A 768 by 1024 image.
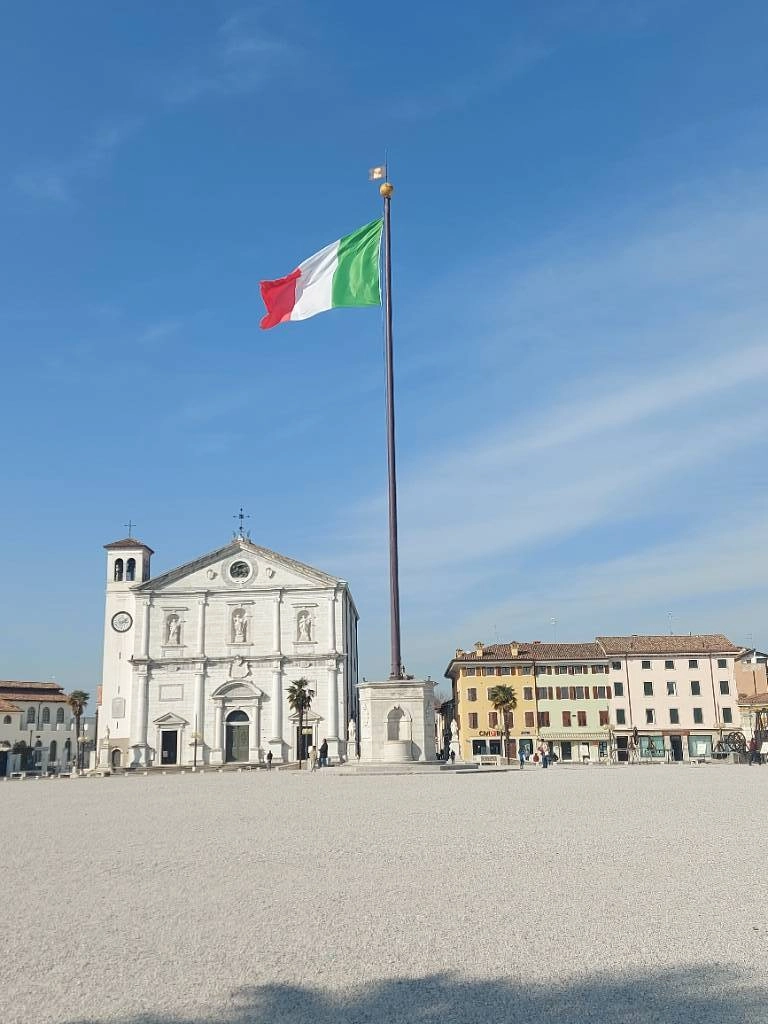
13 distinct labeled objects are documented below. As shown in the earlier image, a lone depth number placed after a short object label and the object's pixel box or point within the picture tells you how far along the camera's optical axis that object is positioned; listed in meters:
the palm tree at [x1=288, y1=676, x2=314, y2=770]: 60.09
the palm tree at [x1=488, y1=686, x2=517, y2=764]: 67.19
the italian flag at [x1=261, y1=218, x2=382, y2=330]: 29.41
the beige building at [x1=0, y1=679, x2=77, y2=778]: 91.19
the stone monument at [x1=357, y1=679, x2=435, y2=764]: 30.53
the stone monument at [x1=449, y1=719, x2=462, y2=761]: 76.24
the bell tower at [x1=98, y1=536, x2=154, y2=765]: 67.75
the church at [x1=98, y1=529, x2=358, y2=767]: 66.19
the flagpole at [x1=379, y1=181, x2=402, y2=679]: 29.66
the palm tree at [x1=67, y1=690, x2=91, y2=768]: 77.06
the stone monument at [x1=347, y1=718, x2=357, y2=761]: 52.86
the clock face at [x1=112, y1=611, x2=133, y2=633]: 70.44
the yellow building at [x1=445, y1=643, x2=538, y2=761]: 71.38
